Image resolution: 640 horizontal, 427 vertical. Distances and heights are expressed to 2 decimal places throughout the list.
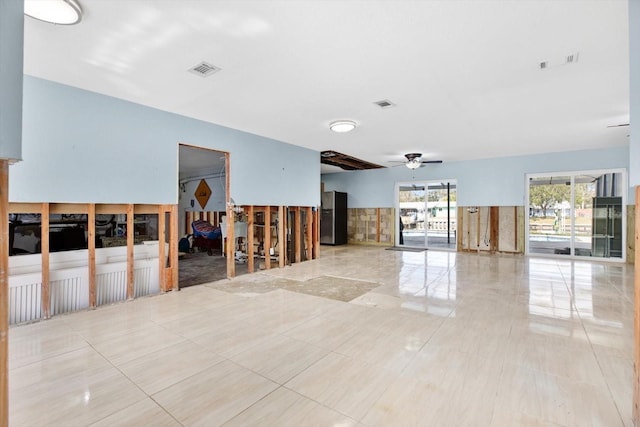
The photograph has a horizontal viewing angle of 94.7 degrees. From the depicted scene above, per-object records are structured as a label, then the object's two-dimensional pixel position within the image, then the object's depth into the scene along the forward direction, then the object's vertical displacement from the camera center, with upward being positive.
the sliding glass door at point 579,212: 7.12 +0.12
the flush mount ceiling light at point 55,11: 2.17 +1.55
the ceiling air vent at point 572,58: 2.92 +1.61
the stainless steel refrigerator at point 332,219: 10.28 -0.14
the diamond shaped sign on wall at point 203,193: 9.84 +0.71
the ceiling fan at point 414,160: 7.53 +1.43
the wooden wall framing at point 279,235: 5.73 -0.46
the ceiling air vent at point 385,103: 4.17 +1.62
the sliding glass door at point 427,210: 9.48 +0.19
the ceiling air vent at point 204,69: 3.15 +1.59
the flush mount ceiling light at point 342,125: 5.03 +1.55
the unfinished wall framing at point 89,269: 3.33 -0.71
